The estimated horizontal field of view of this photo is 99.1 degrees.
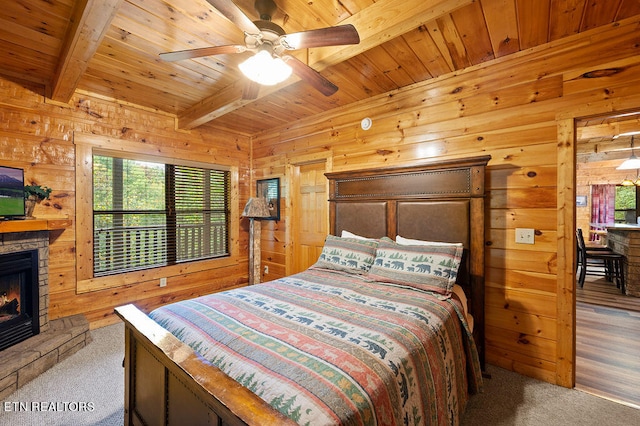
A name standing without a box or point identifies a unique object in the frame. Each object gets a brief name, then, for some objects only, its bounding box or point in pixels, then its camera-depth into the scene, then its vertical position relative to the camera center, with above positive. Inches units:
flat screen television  89.6 +6.8
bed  37.6 -23.4
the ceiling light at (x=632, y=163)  203.2 +36.9
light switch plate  85.8 -7.8
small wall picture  162.2 +11.1
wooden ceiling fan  57.3 +39.1
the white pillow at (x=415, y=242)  85.6 -10.4
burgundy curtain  303.6 +8.9
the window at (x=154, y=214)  125.0 -1.0
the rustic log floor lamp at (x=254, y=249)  164.1 -22.9
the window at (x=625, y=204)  294.5 +7.6
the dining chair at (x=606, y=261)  173.0 -32.2
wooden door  143.1 -1.2
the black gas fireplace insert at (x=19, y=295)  89.0 -29.0
